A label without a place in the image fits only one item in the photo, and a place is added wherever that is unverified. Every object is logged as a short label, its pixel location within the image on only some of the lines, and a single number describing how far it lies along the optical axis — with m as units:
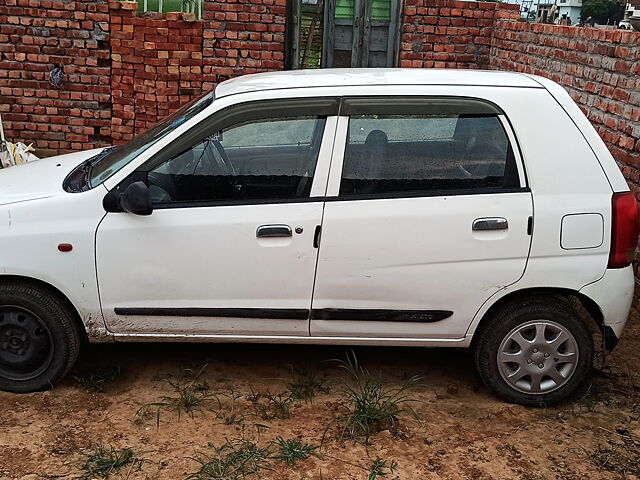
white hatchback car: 3.88
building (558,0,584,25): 29.35
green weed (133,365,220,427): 3.99
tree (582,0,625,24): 26.37
